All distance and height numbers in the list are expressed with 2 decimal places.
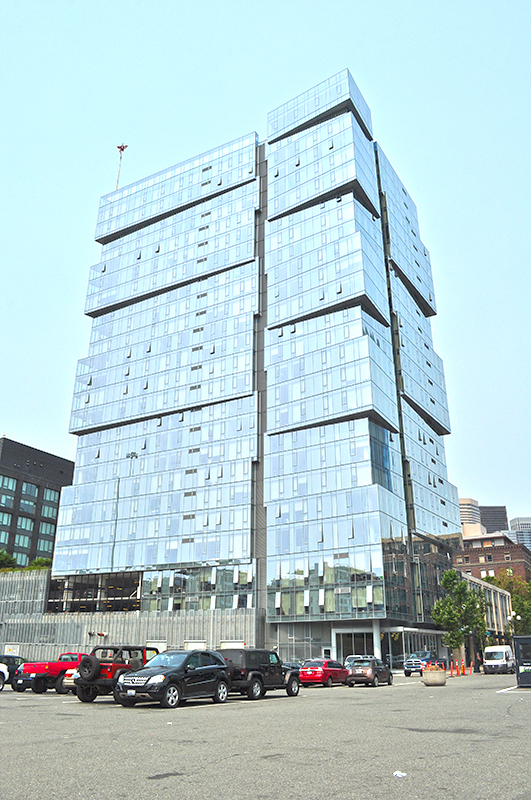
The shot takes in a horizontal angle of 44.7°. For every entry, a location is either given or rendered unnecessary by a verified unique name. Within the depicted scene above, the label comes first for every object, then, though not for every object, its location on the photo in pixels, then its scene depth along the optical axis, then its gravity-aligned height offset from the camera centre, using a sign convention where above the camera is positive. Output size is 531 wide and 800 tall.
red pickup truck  28.12 -1.28
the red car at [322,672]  34.56 -1.33
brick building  134.50 +17.56
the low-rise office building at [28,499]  113.69 +24.91
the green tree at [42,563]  91.41 +10.94
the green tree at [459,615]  65.69 +3.01
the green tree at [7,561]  93.88 +11.47
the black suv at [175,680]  18.72 -0.98
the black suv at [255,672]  23.28 -0.93
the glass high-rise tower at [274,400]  65.81 +27.58
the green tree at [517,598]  104.15 +8.05
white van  53.84 -1.08
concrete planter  33.03 -1.51
